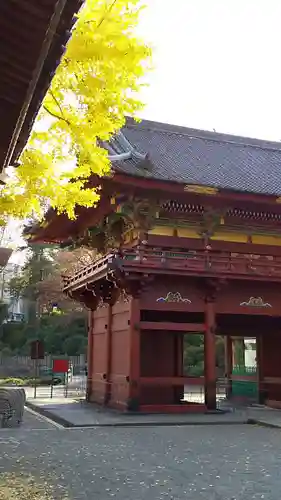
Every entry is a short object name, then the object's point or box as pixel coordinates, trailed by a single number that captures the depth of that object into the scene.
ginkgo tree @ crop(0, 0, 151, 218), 5.83
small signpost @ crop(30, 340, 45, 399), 21.17
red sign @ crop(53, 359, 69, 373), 21.29
